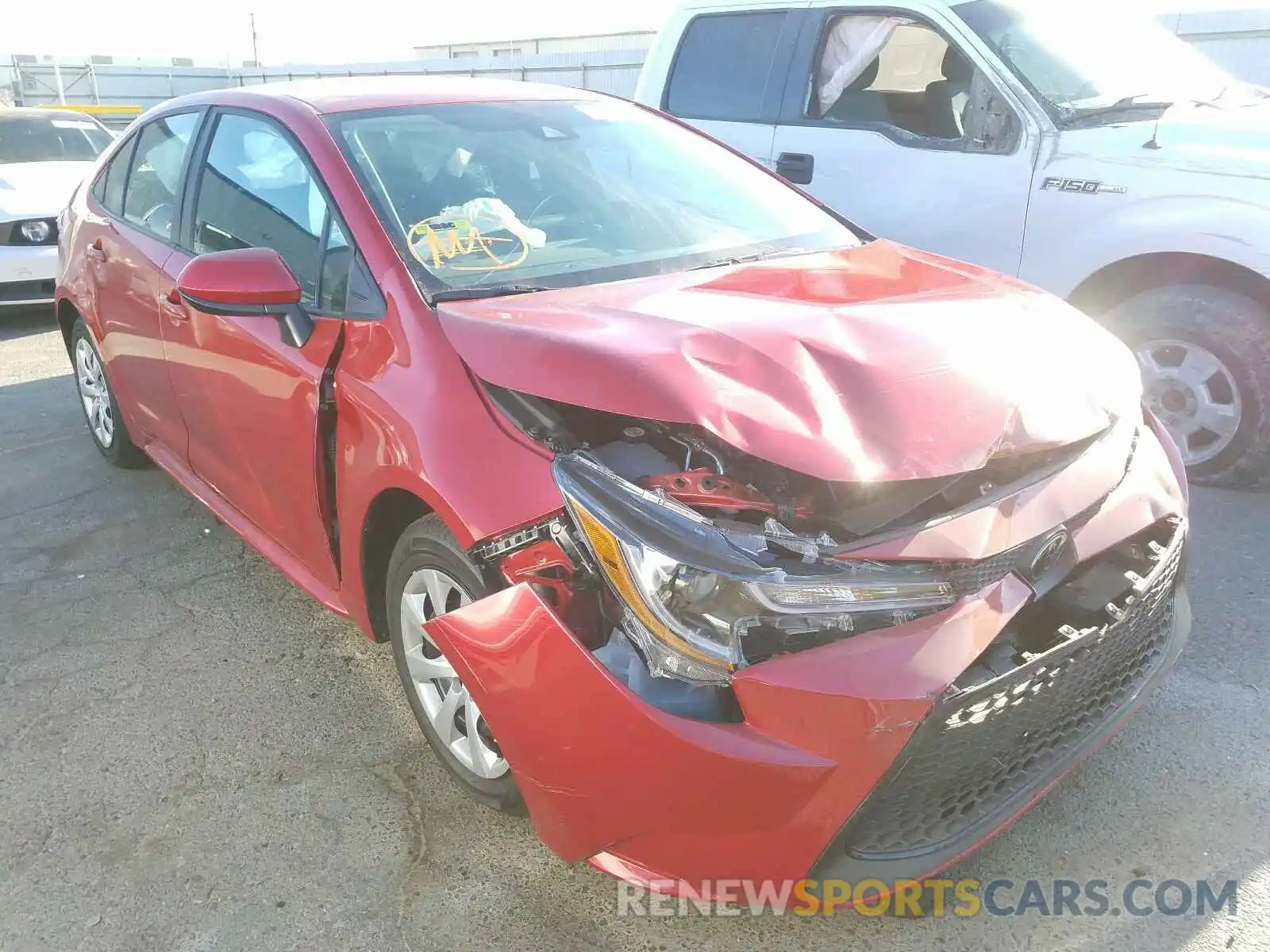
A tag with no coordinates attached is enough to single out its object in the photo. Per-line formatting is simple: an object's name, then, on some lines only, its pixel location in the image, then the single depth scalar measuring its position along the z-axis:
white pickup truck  3.79
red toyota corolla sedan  1.71
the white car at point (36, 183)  7.30
